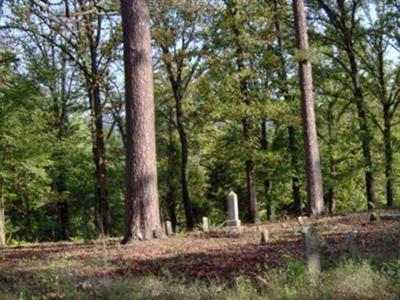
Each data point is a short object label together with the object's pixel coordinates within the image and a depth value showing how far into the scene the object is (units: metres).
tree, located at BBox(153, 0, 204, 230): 29.48
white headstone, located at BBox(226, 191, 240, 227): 16.42
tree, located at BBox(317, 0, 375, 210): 27.91
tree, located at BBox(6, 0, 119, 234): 26.00
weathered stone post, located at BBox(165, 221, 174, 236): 15.68
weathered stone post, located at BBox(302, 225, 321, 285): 7.02
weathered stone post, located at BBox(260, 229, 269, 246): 11.13
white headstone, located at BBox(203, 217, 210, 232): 15.56
